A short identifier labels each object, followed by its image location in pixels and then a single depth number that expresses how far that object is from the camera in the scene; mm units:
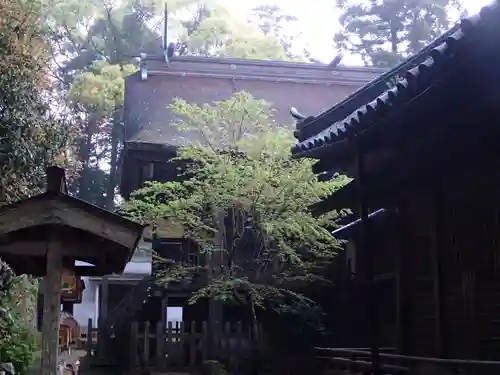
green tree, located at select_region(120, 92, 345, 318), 13062
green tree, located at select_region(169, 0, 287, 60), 29578
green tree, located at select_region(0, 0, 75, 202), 10758
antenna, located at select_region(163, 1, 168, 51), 26769
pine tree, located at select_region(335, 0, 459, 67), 31781
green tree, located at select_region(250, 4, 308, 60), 35844
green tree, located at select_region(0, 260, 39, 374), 10781
